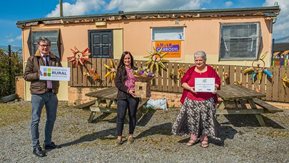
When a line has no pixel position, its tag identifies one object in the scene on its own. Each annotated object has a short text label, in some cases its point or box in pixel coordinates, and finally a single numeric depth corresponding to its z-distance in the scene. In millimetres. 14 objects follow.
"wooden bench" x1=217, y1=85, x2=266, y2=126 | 4580
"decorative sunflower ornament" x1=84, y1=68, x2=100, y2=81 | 7333
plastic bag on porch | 6758
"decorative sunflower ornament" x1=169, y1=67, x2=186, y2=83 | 6918
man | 3364
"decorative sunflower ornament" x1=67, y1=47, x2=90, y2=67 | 7414
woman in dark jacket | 3844
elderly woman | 3719
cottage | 6905
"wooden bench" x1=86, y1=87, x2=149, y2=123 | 4901
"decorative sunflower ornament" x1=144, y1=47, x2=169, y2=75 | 7089
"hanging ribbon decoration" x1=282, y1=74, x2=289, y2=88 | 6325
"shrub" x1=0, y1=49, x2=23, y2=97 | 8806
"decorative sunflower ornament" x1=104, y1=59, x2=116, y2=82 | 7201
